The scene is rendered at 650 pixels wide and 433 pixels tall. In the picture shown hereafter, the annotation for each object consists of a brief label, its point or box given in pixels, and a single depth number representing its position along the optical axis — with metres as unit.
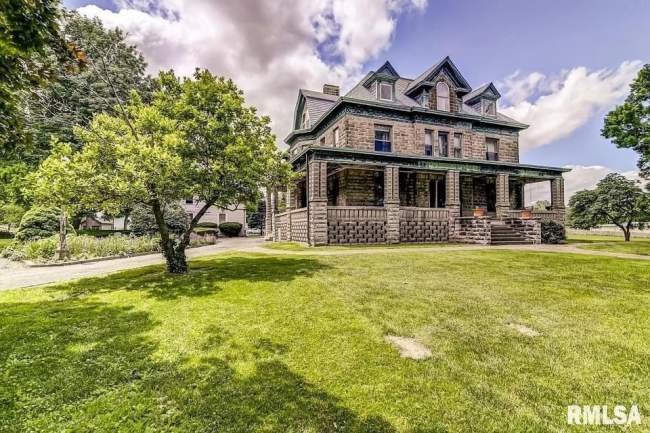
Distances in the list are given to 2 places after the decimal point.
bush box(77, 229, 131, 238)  26.03
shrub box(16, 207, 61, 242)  17.92
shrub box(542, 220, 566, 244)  18.08
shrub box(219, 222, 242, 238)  38.88
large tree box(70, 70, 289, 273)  7.86
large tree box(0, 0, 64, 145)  3.82
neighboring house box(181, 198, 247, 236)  42.03
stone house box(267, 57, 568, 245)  17.91
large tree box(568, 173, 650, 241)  20.89
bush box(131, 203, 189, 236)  23.08
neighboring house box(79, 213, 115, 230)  49.87
